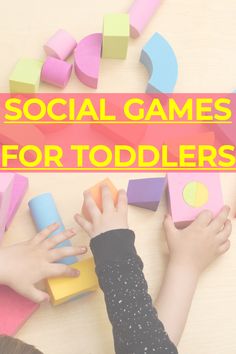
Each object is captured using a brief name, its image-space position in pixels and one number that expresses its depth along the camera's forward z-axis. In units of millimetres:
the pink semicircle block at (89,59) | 767
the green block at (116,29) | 762
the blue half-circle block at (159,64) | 771
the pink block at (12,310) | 633
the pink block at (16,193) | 688
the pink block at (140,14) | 802
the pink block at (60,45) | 774
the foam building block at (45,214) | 685
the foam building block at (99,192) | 690
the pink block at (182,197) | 709
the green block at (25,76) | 742
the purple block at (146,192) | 703
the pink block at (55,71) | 755
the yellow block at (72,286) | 643
